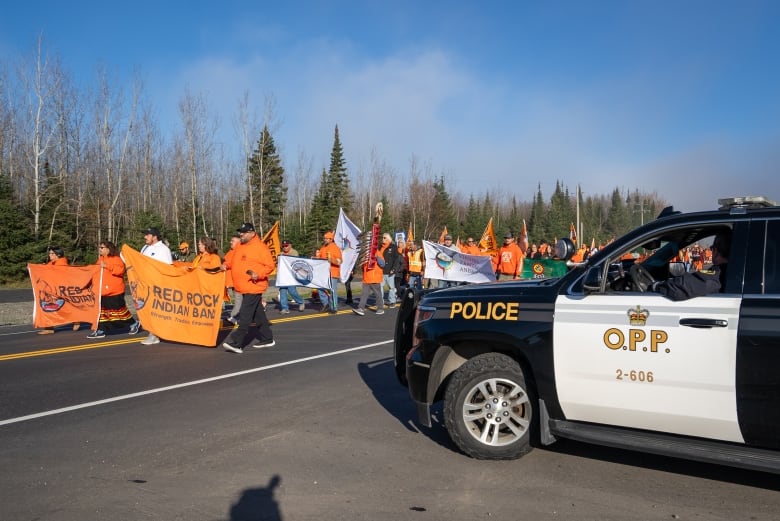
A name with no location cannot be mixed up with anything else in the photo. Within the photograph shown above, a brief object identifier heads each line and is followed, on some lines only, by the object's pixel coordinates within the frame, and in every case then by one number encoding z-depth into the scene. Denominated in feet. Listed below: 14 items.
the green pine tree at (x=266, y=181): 162.81
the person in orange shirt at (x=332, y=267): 53.83
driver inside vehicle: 13.83
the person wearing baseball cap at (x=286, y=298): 53.67
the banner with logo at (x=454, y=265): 62.23
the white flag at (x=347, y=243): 57.06
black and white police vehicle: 13.07
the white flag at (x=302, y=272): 53.52
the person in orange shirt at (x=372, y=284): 50.62
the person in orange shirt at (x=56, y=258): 43.44
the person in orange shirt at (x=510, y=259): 56.54
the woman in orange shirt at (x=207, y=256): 37.86
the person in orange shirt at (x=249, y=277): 32.60
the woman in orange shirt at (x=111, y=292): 39.55
